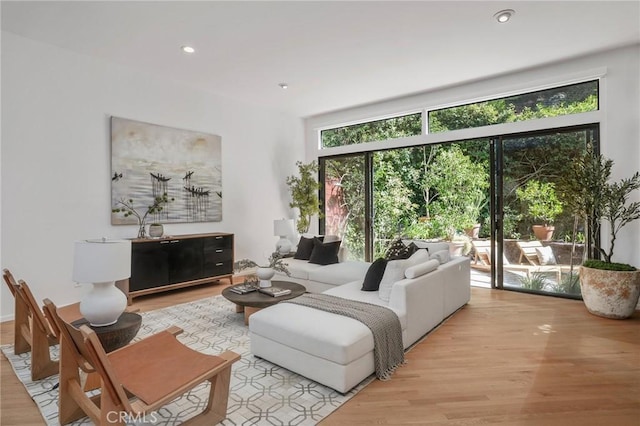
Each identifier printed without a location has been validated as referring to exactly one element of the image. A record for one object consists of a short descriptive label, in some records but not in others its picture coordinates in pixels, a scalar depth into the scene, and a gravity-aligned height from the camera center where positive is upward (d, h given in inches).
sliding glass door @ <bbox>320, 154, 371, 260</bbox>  261.9 +9.4
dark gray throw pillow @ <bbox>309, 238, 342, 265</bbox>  194.5 -23.7
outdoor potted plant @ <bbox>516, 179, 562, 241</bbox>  183.8 +4.7
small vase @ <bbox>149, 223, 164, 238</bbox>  188.2 -9.5
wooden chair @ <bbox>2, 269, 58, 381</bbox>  95.0 -36.8
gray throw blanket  99.2 -35.3
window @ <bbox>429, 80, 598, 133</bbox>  176.4 +61.1
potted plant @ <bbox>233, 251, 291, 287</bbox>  148.8 -25.5
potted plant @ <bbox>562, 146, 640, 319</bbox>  146.6 -2.2
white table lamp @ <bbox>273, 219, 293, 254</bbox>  232.2 -12.0
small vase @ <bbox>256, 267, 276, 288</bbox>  149.2 -27.8
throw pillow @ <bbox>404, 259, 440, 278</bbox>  122.1 -21.4
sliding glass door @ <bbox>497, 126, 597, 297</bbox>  179.3 -1.5
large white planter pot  145.6 -35.4
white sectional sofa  91.2 -35.9
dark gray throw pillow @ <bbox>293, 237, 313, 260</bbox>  211.0 -22.9
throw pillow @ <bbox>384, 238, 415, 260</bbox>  150.1 -17.5
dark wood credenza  175.9 -28.3
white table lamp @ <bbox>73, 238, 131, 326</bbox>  87.9 -16.0
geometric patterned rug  81.7 -49.7
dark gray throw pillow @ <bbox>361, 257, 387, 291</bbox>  135.2 -25.7
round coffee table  132.9 -35.1
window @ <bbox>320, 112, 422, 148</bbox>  234.7 +62.8
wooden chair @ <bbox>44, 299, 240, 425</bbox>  63.8 -35.3
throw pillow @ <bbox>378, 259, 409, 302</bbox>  123.0 -23.8
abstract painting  183.6 +25.8
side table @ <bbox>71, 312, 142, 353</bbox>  88.4 -31.8
